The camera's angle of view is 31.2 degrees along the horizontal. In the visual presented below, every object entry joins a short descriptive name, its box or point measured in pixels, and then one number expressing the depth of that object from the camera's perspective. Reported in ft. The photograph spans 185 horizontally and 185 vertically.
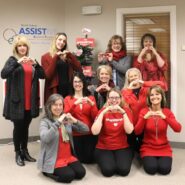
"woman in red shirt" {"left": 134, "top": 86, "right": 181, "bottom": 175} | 11.12
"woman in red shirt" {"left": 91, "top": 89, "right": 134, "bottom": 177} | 10.96
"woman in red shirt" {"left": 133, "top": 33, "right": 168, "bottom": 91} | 13.56
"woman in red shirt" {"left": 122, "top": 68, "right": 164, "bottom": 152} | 12.10
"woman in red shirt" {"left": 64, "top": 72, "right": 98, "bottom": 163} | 11.97
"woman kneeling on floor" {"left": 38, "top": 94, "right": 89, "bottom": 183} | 10.23
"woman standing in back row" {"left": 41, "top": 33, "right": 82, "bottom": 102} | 12.09
